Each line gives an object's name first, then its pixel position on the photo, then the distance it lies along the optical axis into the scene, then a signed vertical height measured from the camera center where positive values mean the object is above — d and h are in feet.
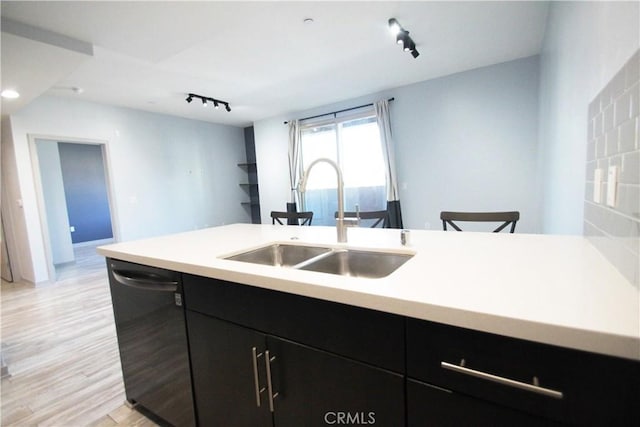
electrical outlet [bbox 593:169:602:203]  2.91 -0.16
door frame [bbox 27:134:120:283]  12.49 +0.92
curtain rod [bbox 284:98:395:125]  15.19 +4.26
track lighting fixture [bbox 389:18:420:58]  8.23 +4.47
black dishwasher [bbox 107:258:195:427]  4.01 -2.18
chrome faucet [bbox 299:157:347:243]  4.56 -0.43
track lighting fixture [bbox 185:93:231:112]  13.91 +4.88
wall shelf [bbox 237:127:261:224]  22.63 +0.91
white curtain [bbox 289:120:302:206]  17.72 +2.19
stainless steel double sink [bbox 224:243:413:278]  3.93 -1.09
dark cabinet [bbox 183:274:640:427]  1.67 -1.48
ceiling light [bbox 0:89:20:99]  9.45 +3.80
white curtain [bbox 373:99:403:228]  14.44 +1.02
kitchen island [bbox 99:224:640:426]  1.65 -1.07
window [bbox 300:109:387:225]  15.46 +1.31
